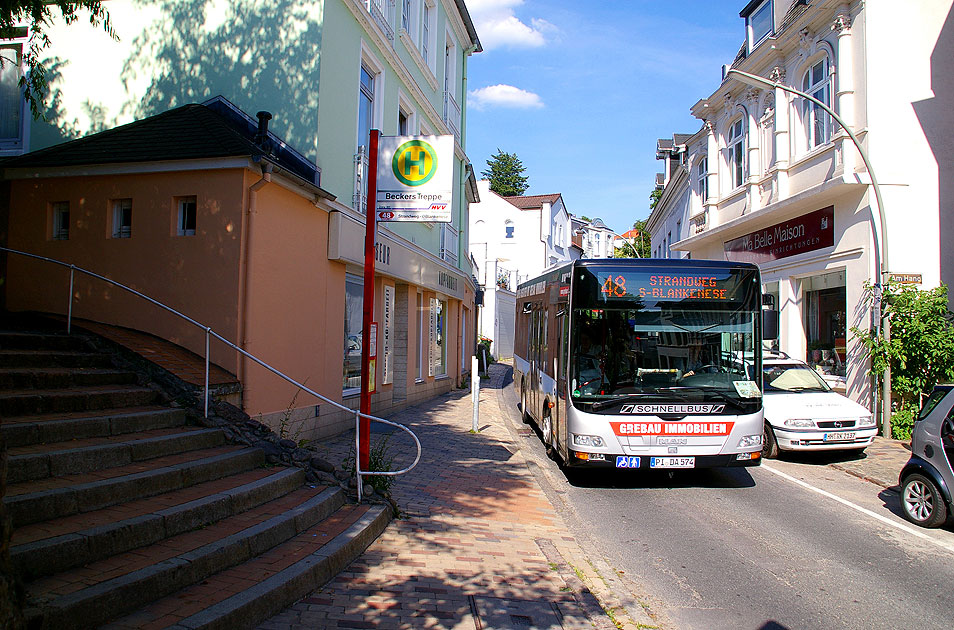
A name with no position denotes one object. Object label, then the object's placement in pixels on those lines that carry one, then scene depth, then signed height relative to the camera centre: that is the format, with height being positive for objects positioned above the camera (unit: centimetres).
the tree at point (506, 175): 7412 +1868
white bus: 805 -31
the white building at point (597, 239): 7094 +1140
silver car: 665 -129
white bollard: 1273 -94
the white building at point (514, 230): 5091 +840
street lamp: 1228 +169
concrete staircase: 371 -128
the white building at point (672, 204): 2964 +726
